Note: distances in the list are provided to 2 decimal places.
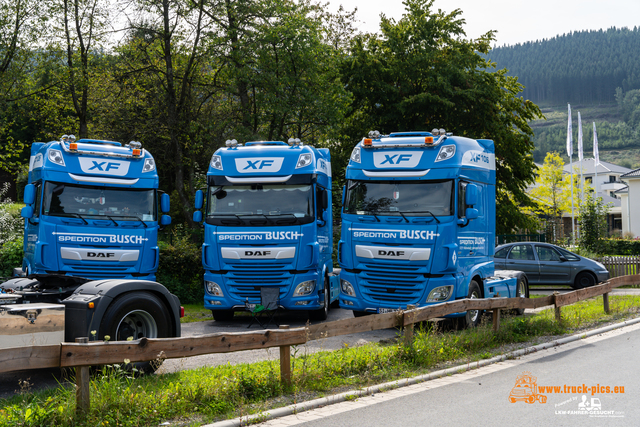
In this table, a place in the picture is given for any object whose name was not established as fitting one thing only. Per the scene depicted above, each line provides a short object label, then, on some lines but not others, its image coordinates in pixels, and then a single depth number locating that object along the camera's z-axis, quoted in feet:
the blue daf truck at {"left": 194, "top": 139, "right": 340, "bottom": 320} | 38.55
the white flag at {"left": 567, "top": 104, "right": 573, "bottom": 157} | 168.96
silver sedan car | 63.57
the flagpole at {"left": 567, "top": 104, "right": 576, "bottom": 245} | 168.61
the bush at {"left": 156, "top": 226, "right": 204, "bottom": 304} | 53.11
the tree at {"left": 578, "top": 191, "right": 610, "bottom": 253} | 87.51
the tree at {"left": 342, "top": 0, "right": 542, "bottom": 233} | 87.30
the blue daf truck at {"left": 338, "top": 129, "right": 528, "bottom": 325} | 35.01
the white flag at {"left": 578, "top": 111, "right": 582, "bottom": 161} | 160.15
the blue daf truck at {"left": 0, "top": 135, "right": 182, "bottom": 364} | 38.06
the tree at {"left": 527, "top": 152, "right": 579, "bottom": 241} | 176.45
